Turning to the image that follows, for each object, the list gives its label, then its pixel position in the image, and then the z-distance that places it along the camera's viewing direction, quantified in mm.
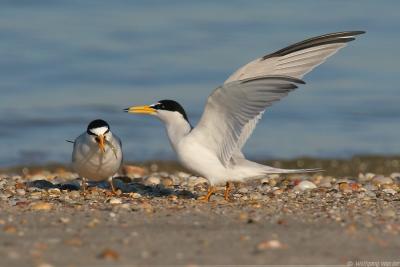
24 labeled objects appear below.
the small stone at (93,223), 12300
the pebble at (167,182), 18267
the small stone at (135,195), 15964
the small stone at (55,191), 16141
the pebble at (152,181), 18453
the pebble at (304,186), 17187
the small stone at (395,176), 19766
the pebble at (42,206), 13969
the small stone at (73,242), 10828
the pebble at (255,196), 15805
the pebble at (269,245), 10641
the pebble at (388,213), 13509
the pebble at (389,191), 16650
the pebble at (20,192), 16087
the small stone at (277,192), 16422
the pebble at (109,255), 10180
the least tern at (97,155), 16781
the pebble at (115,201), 14878
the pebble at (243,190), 16766
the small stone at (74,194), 15852
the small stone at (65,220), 12602
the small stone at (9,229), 11750
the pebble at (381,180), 18373
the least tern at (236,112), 14391
